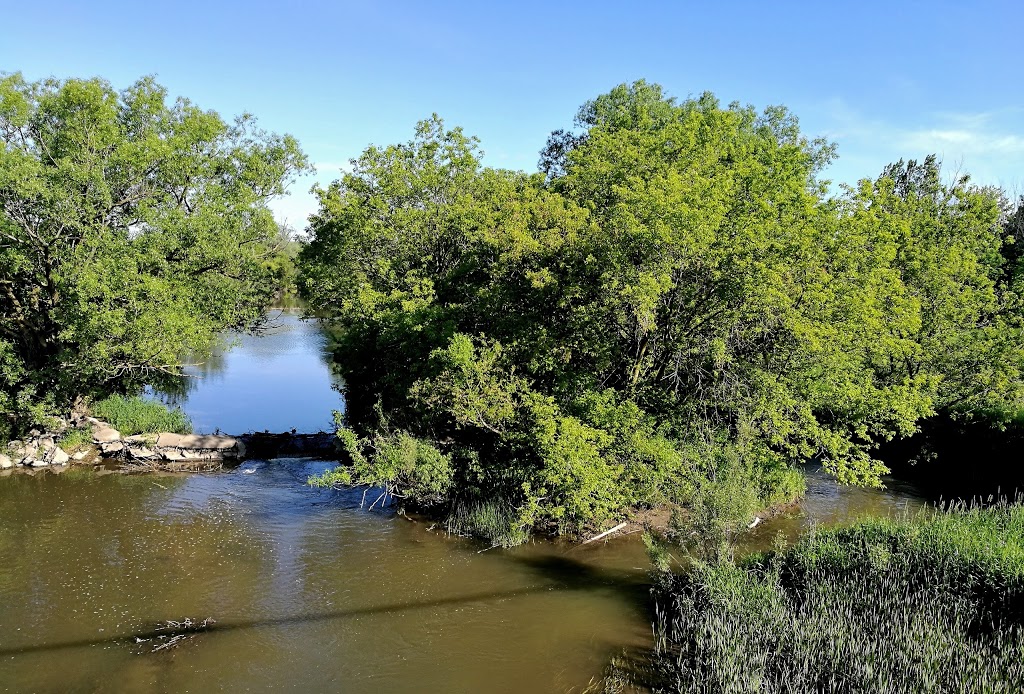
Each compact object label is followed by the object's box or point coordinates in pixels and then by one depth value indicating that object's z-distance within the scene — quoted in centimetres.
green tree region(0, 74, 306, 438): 1756
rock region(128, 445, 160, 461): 1997
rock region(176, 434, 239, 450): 2055
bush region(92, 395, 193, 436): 2091
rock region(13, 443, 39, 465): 1909
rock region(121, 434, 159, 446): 2025
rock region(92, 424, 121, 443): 2034
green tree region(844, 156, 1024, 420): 1845
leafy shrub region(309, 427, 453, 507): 1447
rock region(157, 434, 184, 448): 2039
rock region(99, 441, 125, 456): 2023
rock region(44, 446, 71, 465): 1941
